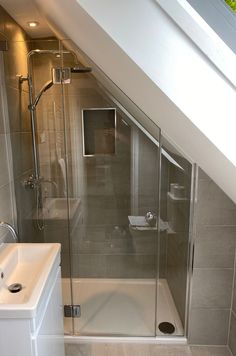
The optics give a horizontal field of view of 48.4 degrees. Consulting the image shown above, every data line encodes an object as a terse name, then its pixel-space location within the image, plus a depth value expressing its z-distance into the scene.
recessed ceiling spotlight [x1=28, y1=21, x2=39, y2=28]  2.17
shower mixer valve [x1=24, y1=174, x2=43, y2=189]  2.33
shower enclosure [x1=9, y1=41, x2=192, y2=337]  2.21
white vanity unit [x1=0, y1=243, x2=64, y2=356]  1.06
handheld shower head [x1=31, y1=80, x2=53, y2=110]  2.31
